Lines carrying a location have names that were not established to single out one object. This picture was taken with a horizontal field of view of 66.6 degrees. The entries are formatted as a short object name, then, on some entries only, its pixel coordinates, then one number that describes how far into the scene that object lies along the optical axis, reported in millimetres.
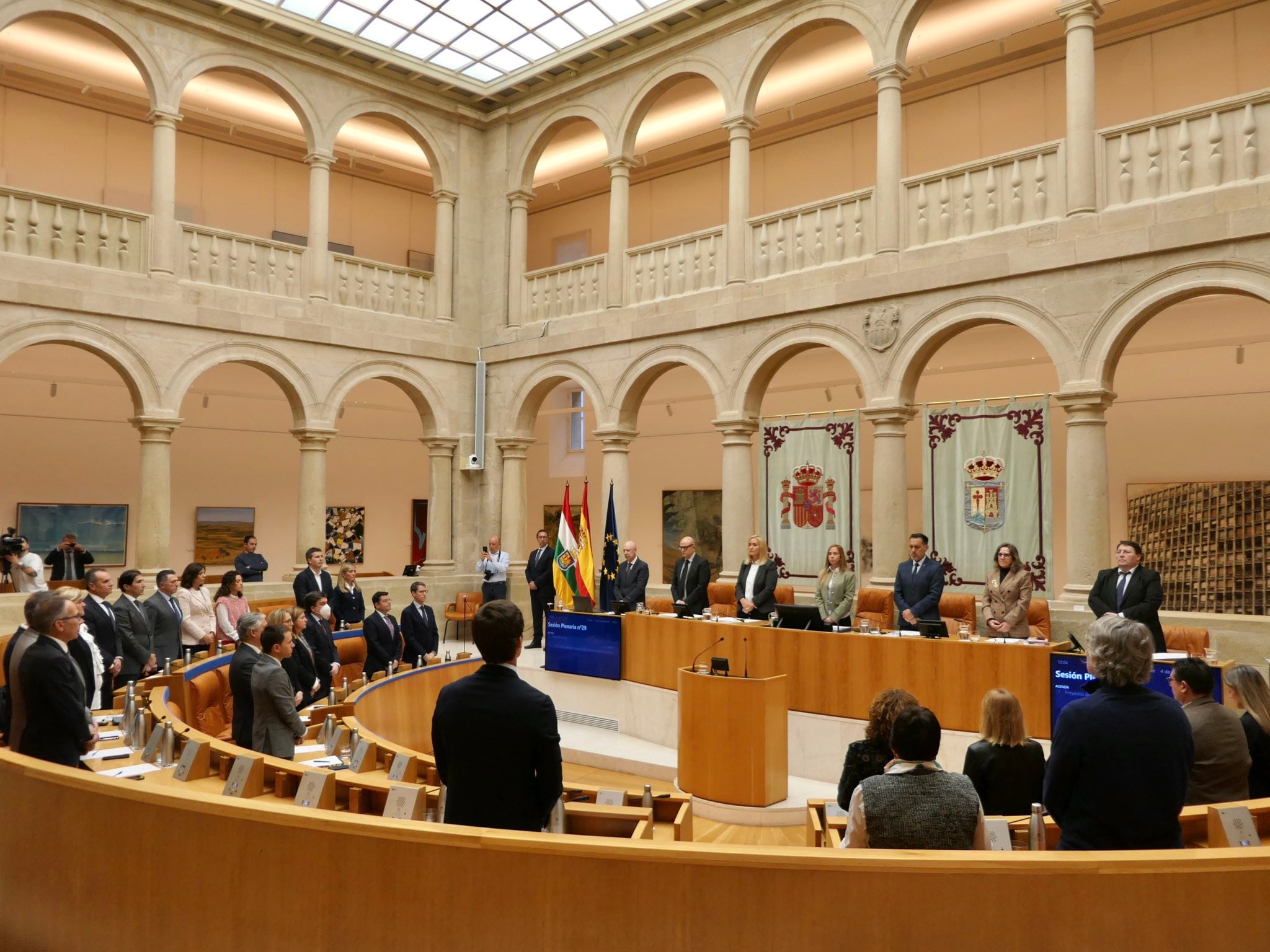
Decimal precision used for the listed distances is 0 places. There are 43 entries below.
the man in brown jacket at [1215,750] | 4039
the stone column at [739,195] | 12422
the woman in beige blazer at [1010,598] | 8453
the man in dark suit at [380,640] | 9109
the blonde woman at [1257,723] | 4305
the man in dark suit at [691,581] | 10461
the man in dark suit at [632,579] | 10953
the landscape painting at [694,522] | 17359
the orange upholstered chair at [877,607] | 10508
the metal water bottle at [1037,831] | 3312
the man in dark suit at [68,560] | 13148
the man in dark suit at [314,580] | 10742
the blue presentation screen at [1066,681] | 7188
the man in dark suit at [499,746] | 2971
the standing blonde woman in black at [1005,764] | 3910
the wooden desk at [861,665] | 7605
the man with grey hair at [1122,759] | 2832
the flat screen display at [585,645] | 10352
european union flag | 11367
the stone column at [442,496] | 15242
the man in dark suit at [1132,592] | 7520
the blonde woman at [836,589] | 9531
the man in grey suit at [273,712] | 5137
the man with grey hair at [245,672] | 5383
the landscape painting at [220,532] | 16812
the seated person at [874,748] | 3809
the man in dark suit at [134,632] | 7879
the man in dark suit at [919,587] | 9125
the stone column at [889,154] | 11008
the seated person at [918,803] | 2662
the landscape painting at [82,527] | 14992
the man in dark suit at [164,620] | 8492
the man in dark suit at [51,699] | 4078
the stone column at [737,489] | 12297
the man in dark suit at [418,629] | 9797
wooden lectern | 7516
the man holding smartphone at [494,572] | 13805
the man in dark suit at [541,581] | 13109
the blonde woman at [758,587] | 9758
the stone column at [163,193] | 12289
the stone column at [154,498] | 12258
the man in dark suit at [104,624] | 7336
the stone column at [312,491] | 13742
